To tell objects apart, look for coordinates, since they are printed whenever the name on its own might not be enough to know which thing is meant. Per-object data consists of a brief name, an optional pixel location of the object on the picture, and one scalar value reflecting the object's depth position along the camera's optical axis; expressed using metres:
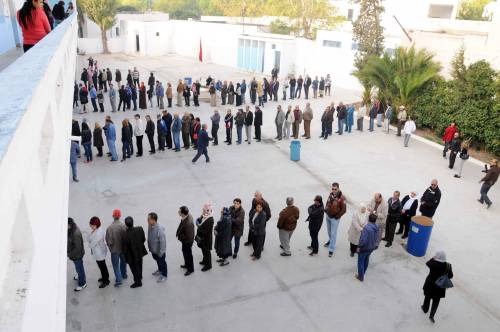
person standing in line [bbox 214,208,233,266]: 7.29
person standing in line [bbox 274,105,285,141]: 15.08
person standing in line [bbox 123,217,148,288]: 6.55
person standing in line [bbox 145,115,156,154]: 13.03
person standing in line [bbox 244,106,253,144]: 14.46
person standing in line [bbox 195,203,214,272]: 7.08
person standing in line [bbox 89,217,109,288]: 6.52
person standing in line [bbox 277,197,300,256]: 7.66
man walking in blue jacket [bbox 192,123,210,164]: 12.54
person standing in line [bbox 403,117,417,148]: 14.85
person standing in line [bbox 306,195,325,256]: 7.72
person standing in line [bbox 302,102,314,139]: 15.39
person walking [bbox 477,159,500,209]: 10.07
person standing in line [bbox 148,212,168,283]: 6.70
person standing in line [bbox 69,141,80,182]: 10.84
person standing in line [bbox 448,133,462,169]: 12.70
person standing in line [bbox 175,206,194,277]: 6.93
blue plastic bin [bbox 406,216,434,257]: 8.07
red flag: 38.31
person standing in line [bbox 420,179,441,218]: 8.66
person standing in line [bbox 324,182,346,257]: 7.87
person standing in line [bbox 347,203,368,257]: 7.44
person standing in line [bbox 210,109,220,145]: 14.09
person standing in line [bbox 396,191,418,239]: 8.51
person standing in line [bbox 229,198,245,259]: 7.55
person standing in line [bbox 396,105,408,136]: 15.88
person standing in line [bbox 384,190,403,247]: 8.20
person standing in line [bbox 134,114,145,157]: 12.84
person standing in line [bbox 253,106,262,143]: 14.68
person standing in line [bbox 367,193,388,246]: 8.04
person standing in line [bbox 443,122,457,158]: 13.47
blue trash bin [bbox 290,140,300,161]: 13.16
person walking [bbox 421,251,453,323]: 6.15
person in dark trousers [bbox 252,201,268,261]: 7.57
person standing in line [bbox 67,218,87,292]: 6.30
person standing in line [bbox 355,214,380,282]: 6.90
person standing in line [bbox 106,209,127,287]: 6.59
